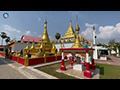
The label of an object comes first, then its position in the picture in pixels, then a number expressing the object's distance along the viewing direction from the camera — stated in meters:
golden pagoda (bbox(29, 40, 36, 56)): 12.44
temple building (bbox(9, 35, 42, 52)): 19.08
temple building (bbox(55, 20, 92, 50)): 16.51
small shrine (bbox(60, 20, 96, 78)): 4.24
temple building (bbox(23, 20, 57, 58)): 12.27
